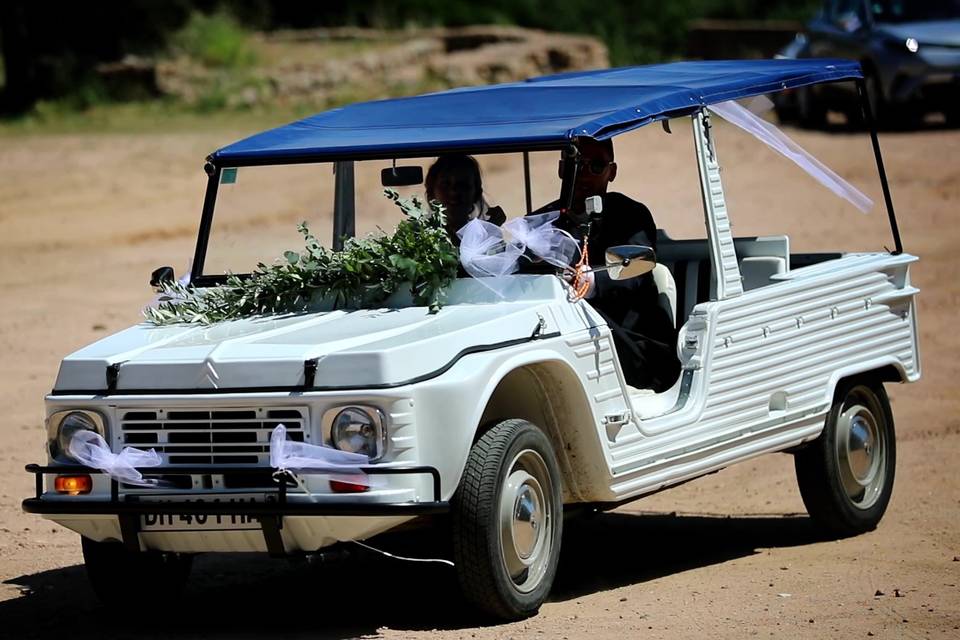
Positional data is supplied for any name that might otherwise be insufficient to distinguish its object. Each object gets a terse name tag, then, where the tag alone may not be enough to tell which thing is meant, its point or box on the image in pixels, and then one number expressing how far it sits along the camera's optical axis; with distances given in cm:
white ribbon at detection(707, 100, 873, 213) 1480
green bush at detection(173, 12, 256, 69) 5350
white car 1127
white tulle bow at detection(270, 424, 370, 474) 1114
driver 1406
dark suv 3822
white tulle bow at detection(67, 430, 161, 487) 1151
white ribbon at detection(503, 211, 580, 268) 1299
